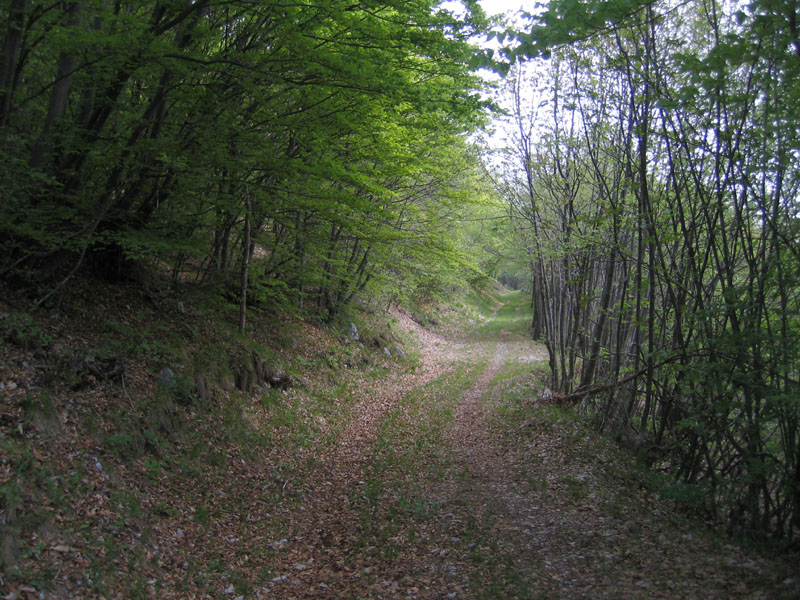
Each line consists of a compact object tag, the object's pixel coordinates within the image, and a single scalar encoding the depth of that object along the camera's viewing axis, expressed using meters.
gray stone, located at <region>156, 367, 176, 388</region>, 7.79
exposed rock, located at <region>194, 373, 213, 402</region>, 8.46
